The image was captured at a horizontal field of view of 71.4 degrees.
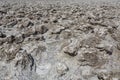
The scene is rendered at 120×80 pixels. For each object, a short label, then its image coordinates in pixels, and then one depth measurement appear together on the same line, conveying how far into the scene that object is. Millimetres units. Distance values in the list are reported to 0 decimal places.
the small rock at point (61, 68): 1387
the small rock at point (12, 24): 2502
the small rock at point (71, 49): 1612
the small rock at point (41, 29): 2188
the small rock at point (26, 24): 2418
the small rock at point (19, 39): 1891
